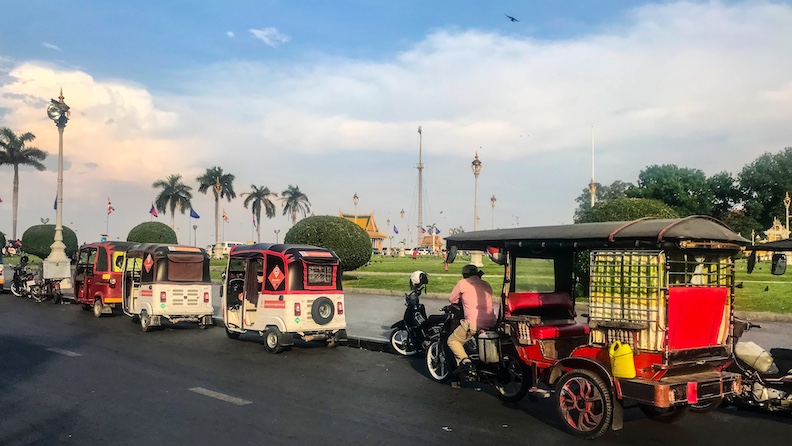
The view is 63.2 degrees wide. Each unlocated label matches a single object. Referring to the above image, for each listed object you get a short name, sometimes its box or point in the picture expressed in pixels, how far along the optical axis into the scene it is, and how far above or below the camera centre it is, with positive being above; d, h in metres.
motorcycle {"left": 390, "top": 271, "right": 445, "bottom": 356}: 12.10 -1.42
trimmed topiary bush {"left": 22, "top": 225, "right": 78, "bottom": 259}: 52.91 +0.31
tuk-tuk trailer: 6.40 -0.76
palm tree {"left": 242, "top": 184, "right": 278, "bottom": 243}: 79.94 +5.67
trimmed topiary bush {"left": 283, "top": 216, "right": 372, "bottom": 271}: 28.94 +0.38
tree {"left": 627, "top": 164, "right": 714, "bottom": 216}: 71.19 +6.66
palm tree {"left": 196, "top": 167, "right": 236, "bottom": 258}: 71.88 +7.05
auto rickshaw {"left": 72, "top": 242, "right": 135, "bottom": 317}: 18.56 -1.00
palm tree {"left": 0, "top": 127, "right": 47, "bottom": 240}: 72.00 +10.42
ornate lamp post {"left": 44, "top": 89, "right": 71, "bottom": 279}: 27.05 +0.18
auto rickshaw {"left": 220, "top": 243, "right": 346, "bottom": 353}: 12.67 -0.99
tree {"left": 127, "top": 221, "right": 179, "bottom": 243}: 43.19 +0.78
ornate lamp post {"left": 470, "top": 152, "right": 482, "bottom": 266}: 43.88 +5.46
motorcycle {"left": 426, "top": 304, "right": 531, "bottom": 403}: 8.41 -1.57
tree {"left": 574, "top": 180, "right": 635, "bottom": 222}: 92.42 +8.12
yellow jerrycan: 6.51 -1.14
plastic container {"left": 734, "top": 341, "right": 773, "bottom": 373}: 7.34 -1.23
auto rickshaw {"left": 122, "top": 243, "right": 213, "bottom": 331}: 15.79 -1.05
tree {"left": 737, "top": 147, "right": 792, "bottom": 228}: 75.44 +7.67
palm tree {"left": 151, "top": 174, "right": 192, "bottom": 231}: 72.61 +5.54
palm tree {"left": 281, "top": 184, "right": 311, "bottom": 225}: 87.69 +6.21
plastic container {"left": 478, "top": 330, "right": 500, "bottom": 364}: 8.41 -1.30
